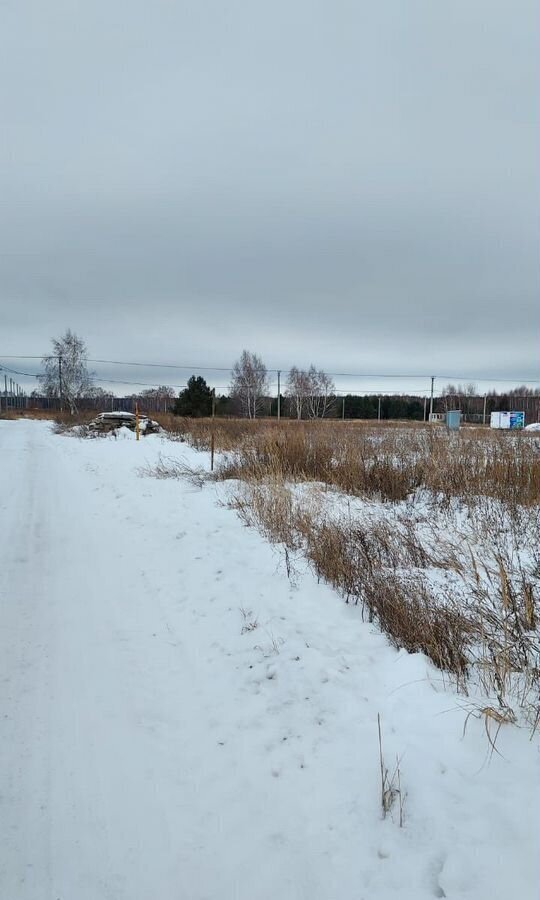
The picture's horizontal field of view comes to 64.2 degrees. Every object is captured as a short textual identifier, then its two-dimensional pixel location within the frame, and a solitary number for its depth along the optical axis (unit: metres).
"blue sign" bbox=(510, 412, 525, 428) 28.31
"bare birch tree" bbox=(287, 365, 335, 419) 54.84
